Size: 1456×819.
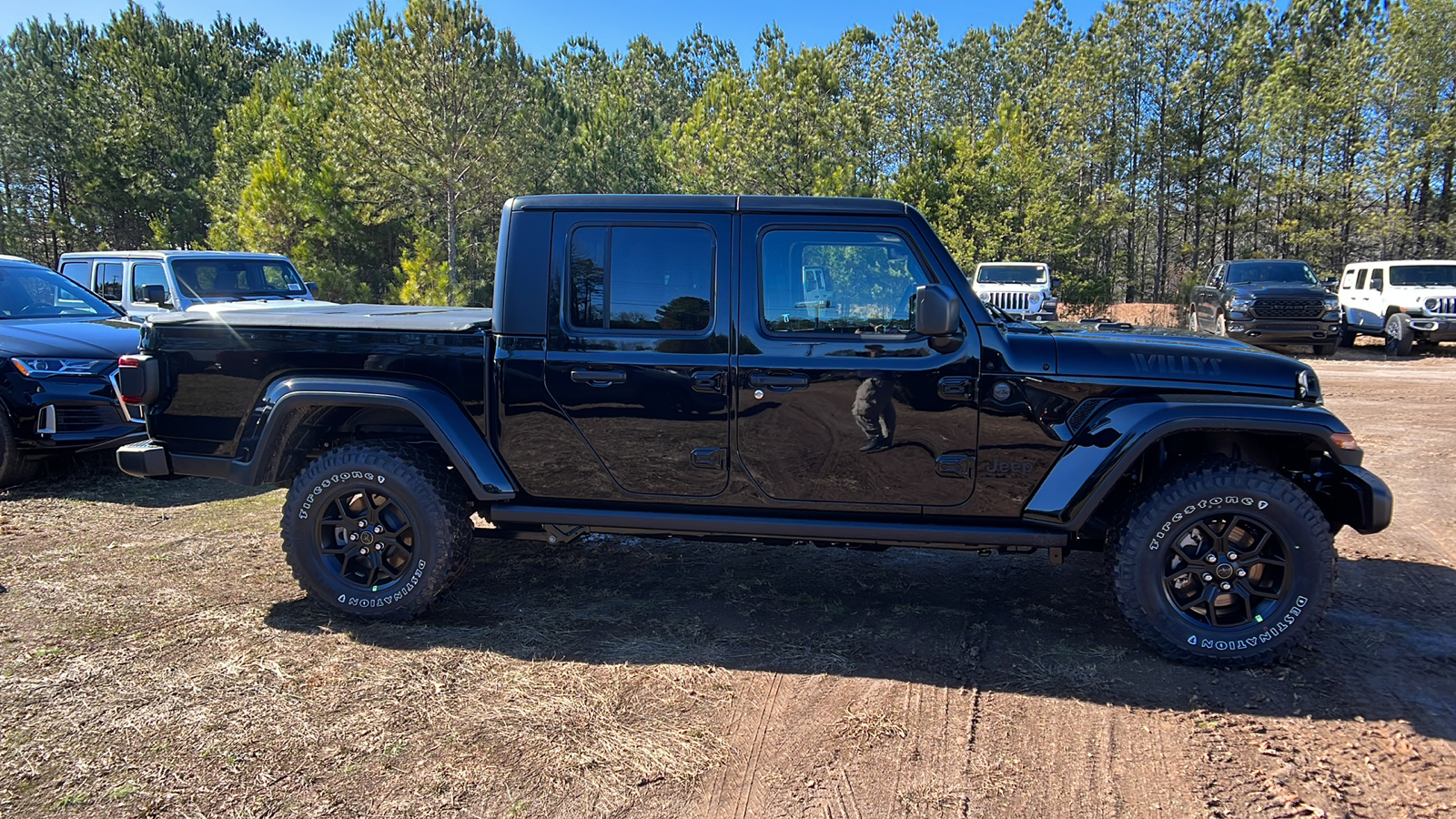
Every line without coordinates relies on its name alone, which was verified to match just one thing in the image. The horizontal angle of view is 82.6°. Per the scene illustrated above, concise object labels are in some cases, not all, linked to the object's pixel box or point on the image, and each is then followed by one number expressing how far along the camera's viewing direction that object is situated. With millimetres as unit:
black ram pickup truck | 15227
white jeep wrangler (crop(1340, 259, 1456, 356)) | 15773
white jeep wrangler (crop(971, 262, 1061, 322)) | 16984
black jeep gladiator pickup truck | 3398
